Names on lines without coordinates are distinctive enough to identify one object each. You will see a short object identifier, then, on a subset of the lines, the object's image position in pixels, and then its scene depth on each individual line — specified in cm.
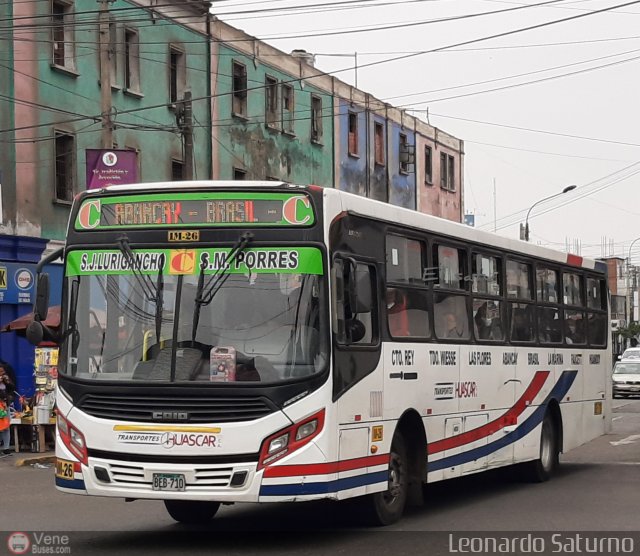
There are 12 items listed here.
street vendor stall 2280
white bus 1056
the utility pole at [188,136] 3142
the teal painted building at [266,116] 3841
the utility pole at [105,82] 2431
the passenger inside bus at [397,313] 1226
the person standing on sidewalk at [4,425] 2209
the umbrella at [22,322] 2198
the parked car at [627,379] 4903
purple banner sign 2416
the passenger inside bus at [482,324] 1456
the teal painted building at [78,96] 2959
